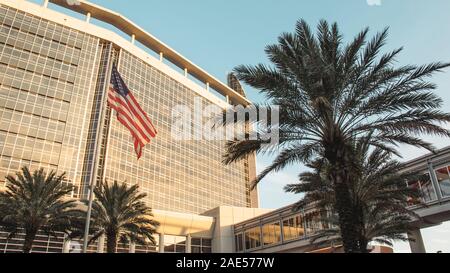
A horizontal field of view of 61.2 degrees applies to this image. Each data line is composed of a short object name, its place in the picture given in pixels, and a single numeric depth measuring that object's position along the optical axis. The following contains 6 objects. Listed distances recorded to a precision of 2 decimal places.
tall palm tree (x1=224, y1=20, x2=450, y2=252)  14.81
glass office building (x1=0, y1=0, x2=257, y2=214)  57.28
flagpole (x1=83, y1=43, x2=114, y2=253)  17.75
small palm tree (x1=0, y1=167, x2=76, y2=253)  26.35
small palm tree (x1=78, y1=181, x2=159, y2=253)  29.19
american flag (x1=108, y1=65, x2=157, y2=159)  18.16
